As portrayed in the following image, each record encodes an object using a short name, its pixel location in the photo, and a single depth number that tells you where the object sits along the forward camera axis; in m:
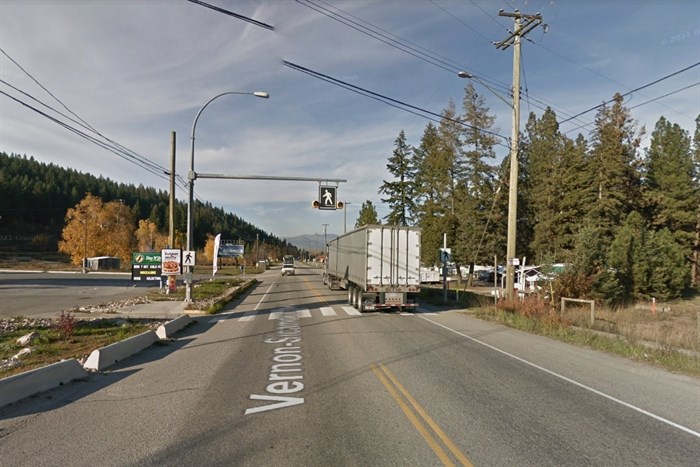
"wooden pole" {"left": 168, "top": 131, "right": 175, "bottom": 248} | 24.20
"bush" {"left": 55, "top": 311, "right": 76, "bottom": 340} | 12.48
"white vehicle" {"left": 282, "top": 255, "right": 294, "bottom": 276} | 69.65
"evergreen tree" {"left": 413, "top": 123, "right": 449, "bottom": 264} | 51.44
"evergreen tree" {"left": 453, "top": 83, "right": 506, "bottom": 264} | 46.69
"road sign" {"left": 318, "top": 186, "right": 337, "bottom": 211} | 24.12
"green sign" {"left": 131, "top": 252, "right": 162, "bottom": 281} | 26.20
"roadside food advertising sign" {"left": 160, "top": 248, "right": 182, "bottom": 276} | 23.53
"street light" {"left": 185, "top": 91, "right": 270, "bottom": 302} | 21.41
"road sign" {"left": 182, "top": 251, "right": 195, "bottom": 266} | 21.33
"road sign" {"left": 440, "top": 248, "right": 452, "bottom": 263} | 25.17
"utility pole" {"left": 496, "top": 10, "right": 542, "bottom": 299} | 20.22
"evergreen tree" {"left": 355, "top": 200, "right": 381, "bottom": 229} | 82.88
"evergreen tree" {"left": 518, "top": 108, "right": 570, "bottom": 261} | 46.41
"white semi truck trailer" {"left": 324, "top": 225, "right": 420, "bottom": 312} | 20.28
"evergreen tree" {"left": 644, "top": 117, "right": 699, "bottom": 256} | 48.78
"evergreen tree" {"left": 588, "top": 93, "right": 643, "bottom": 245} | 42.48
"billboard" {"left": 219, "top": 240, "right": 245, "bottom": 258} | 97.75
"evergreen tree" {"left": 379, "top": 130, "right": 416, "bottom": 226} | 62.66
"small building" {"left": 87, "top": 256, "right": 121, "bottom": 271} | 76.44
